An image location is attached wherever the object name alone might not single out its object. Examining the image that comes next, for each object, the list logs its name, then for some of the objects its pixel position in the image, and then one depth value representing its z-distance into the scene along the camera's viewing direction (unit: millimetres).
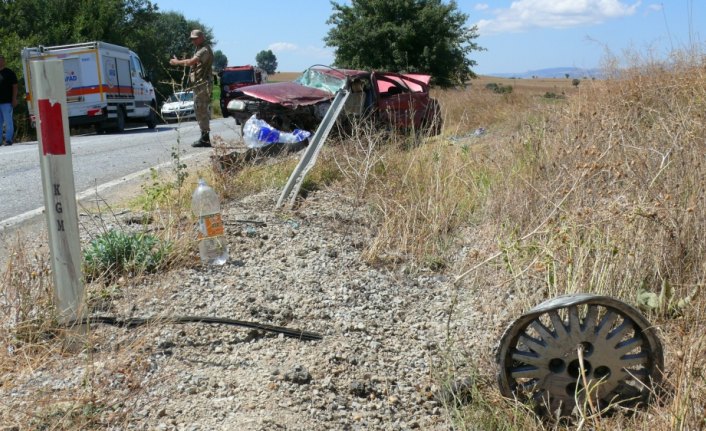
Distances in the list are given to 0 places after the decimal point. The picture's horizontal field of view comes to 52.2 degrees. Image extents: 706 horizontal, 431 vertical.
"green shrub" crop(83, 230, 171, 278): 4137
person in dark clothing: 14172
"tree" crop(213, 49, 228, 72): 98175
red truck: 35844
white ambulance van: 19438
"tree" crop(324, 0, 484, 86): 30125
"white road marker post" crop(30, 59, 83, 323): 3113
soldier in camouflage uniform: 10258
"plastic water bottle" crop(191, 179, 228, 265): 4469
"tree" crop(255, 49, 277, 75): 177288
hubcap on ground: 3020
